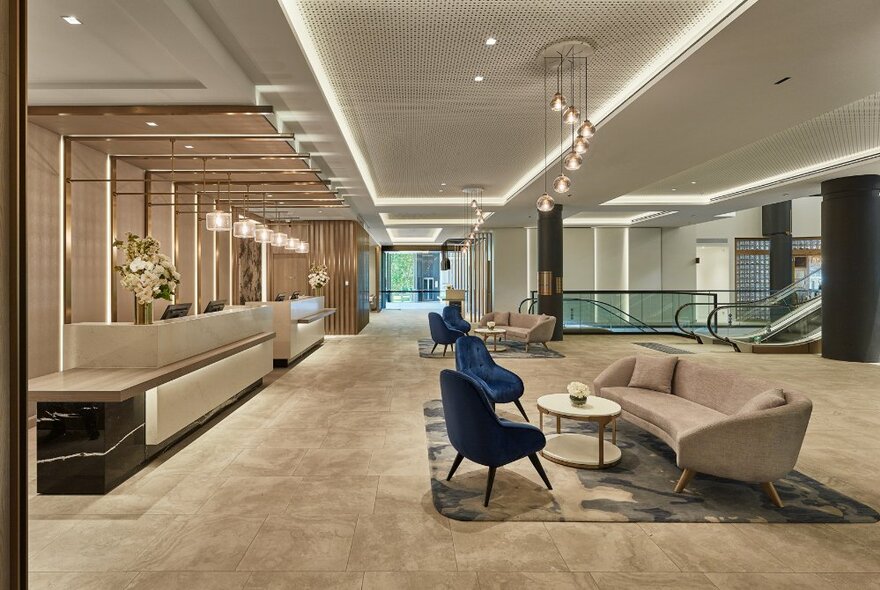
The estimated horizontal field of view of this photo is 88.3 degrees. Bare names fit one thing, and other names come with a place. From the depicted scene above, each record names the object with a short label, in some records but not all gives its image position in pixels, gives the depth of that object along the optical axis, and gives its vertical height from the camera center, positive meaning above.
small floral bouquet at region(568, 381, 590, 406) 3.96 -0.91
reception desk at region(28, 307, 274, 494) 3.37 -0.90
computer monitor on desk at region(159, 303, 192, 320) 4.79 -0.24
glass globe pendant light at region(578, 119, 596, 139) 3.89 +1.37
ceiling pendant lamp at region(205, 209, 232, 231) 5.56 +0.85
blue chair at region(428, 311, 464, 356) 9.06 -0.85
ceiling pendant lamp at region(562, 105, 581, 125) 3.86 +1.49
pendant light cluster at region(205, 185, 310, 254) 5.57 +0.86
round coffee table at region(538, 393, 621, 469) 3.72 -1.42
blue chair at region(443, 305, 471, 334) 10.22 -0.68
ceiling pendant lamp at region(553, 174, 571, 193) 4.65 +1.09
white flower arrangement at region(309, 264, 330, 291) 11.20 +0.32
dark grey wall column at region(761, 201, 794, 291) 14.30 +1.56
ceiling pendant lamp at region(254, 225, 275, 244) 7.15 +0.88
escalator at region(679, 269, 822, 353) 9.95 -0.77
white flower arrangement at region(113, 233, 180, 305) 4.03 +0.16
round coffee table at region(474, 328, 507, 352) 9.43 -0.88
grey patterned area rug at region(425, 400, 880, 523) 3.03 -1.50
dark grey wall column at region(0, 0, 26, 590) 1.40 -0.03
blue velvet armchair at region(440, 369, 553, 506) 3.14 -1.00
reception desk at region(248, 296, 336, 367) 8.16 -0.72
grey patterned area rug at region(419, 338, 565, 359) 9.27 -1.34
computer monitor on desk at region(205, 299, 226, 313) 5.98 -0.22
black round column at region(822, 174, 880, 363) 8.48 +0.43
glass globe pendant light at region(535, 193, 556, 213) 5.23 +1.01
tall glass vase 4.16 -0.23
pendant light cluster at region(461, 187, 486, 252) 10.10 +2.21
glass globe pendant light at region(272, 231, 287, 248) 7.97 +0.90
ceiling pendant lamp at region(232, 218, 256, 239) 6.14 +0.84
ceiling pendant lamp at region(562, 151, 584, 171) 4.18 +1.21
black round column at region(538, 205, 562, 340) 11.50 +0.74
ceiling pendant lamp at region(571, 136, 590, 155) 3.95 +1.28
